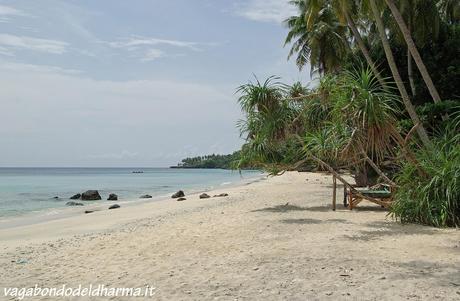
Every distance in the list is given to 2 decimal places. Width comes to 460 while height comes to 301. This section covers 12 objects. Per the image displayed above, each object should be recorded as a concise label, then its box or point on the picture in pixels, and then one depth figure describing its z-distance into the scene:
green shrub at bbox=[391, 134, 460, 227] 9.88
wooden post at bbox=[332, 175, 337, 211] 14.24
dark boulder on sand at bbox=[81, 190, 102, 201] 30.03
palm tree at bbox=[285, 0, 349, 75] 30.45
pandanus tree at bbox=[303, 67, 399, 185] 10.27
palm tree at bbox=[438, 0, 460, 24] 21.69
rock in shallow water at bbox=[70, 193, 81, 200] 31.23
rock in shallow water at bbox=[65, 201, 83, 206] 25.89
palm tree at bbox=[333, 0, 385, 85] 16.37
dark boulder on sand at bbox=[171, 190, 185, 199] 28.41
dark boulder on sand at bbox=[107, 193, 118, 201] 29.29
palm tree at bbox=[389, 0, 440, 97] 18.67
